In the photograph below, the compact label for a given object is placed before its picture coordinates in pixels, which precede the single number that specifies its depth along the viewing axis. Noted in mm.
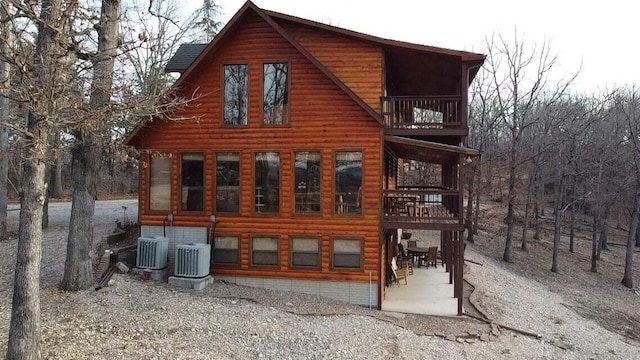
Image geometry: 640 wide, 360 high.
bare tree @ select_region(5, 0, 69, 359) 5633
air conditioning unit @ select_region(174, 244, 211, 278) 11297
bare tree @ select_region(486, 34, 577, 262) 22719
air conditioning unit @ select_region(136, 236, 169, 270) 11586
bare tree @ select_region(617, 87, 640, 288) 22078
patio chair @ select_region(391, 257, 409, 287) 14359
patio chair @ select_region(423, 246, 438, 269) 16812
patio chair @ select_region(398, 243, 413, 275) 16416
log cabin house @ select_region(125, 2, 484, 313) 11719
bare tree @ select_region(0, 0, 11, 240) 15412
